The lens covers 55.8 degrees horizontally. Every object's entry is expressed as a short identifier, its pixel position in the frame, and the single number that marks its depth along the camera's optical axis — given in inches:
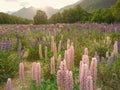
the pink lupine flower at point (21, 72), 68.0
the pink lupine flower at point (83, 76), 51.1
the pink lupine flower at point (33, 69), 68.2
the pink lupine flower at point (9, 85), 56.8
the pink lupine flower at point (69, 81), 51.5
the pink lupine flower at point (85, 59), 61.8
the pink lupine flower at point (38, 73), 66.2
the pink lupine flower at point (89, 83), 49.0
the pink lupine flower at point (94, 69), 59.5
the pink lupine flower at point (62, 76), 53.6
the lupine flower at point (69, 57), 74.7
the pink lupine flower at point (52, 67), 77.8
